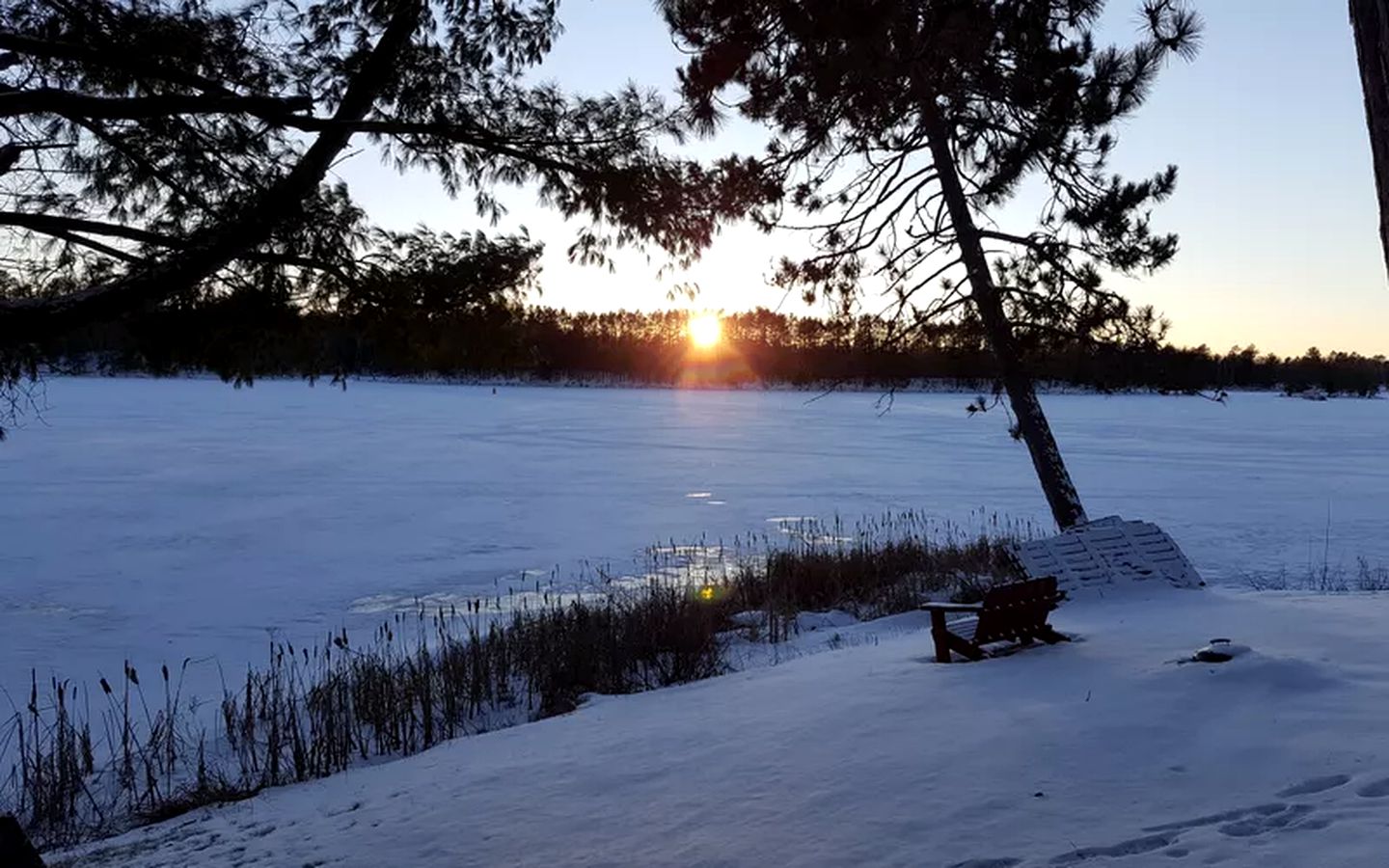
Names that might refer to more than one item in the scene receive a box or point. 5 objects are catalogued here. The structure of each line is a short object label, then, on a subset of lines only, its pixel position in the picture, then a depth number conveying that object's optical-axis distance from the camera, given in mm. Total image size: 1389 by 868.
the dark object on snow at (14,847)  3021
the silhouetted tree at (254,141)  4320
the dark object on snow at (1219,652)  5328
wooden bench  6316
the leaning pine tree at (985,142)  7621
